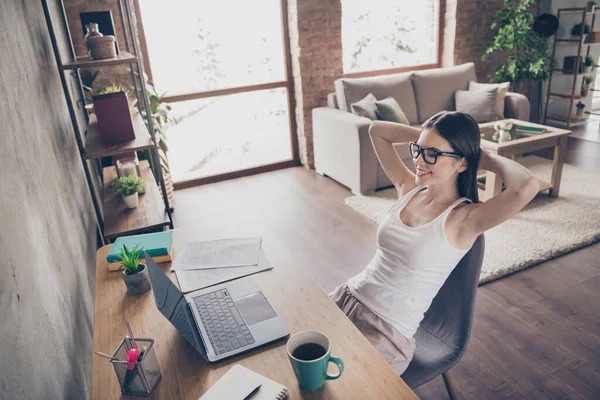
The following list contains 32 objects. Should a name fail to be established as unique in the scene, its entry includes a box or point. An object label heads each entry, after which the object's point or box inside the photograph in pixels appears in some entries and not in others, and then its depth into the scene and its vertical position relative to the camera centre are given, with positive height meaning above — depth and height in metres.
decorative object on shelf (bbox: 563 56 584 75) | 5.37 -0.53
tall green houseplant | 4.68 -0.23
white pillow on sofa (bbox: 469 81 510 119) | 4.29 -0.65
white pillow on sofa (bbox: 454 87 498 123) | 4.29 -0.73
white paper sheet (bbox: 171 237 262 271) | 1.46 -0.67
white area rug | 2.75 -1.34
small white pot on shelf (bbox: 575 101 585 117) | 5.54 -1.05
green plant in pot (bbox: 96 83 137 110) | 3.66 -0.35
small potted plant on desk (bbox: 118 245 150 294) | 1.33 -0.63
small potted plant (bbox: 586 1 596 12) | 5.07 +0.12
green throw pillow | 3.92 -0.67
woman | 1.34 -0.59
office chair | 1.35 -0.91
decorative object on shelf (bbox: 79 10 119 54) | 2.55 +0.17
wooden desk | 0.97 -0.71
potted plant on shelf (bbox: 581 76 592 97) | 5.56 -0.80
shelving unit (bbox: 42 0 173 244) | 1.94 -0.51
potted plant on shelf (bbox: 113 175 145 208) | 2.17 -0.65
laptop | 1.06 -0.69
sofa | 3.79 -0.73
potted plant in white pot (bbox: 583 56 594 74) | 5.38 -0.52
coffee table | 3.29 -0.89
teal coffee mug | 0.93 -0.64
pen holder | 0.96 -0.66
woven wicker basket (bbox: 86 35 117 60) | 1.97 +0.02
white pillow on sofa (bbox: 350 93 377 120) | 3.94 -0.63
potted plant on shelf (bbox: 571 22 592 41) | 5.16 -0.14
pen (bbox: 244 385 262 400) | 0.94 -0.71
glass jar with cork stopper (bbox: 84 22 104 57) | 1.98 +0.08
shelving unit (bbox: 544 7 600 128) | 5.12 -0.68
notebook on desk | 0.95 -0.71
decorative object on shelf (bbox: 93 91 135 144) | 2.01 -0.29
